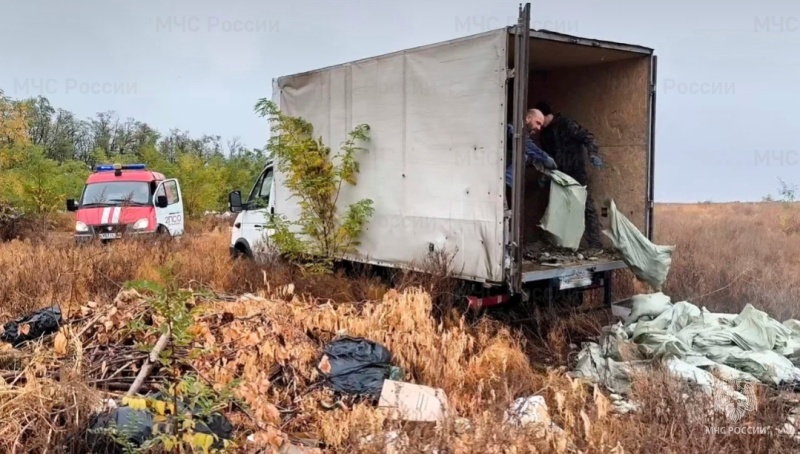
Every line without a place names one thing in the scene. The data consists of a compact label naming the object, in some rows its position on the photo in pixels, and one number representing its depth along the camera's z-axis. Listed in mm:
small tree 6941
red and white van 12477
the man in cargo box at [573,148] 7086
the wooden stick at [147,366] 4055
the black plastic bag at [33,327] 4945
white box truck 5324
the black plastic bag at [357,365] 4570
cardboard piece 4087
